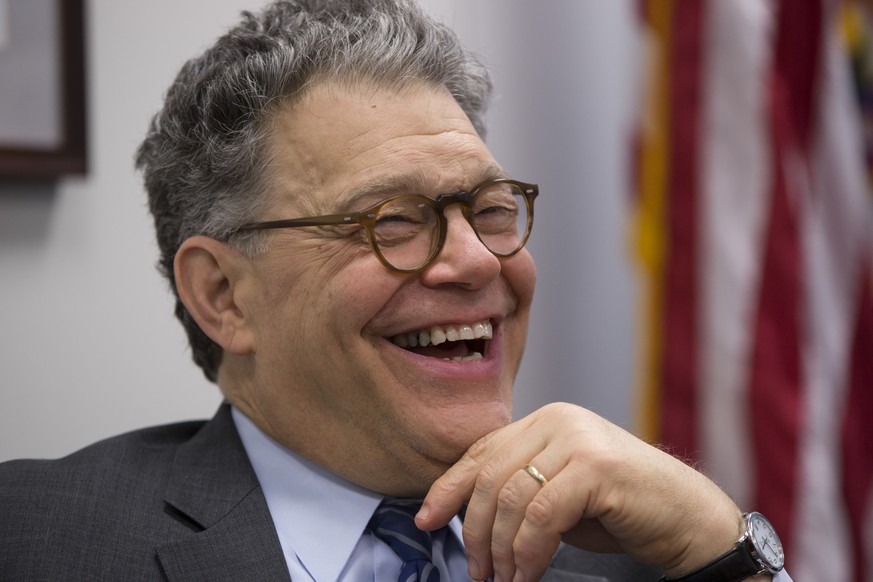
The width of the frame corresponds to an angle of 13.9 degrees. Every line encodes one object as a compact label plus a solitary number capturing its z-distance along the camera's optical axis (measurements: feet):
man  6.91
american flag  8.46
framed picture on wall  7.47
